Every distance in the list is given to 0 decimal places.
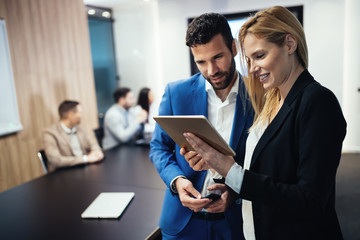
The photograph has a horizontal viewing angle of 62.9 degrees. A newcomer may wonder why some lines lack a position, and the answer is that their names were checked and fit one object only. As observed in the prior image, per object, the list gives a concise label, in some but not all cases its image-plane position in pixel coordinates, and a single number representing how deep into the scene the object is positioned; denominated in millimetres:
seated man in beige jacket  2979
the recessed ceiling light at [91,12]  5867
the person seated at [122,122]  4074
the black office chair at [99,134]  4047
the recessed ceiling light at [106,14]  6221
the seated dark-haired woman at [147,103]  4805
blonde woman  862
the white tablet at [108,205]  1789
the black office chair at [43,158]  3041
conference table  1652
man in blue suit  1318
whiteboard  3701
